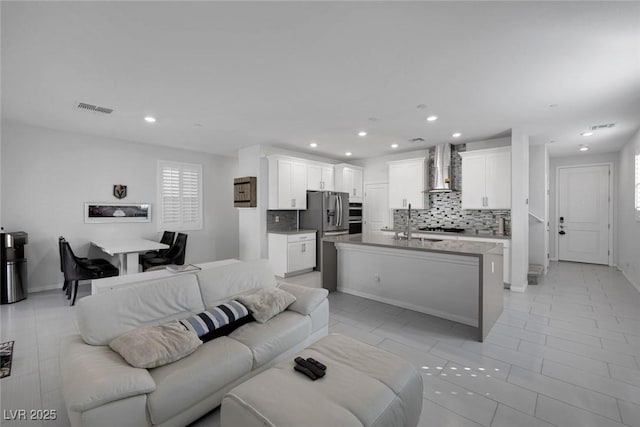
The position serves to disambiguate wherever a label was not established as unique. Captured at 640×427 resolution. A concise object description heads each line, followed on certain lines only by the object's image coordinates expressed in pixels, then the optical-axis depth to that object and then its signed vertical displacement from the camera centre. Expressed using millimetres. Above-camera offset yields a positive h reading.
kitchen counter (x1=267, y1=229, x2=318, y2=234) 5883 -408
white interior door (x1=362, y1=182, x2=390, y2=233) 7289 +140
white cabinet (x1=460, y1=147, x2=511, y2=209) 5062 +630
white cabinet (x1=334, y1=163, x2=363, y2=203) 7062 +815
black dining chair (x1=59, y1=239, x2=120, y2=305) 4012 -853
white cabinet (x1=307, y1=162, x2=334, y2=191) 6500 +841
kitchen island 3209 -826
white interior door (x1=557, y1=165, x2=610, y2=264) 6770 -31
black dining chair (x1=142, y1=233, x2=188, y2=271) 5090 -836
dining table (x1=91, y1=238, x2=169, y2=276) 4289 -574
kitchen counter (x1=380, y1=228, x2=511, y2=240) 4956 -395
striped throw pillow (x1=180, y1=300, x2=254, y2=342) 2080 -828
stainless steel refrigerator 6309 -40
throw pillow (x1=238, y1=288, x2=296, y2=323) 2412 -797
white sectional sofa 1407 -892
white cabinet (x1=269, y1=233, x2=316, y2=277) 5746 -835
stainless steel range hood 5844 +915
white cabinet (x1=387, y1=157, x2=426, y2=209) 6246 +662
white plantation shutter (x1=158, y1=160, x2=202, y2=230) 6125 +370
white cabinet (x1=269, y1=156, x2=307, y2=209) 5911 +634
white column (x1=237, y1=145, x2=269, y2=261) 5938 +3
